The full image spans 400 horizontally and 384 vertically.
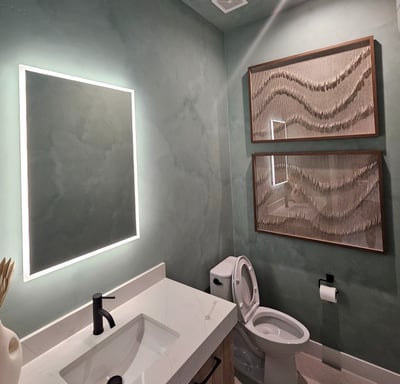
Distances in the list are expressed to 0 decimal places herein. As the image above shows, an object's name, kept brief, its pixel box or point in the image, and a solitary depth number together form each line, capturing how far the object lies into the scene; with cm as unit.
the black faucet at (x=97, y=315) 112
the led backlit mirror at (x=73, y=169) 101
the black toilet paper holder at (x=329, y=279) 190
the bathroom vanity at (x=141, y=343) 95
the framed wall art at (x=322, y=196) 170
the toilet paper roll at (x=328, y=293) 182
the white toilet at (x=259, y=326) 168
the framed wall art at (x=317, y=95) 165
